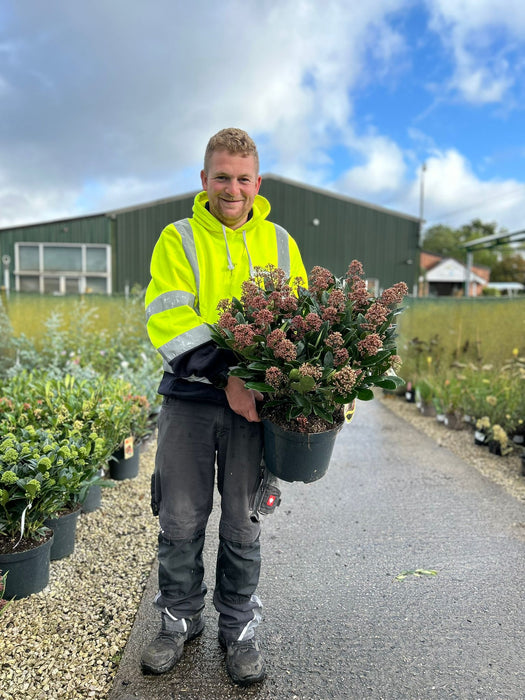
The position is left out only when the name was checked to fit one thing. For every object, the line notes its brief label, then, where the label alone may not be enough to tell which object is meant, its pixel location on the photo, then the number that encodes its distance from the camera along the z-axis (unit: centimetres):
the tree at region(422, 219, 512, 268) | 6712
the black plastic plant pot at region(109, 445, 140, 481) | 429
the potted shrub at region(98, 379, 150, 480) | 374
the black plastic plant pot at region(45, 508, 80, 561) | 293
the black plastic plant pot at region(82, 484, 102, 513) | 361
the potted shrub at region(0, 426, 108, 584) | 254
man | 210
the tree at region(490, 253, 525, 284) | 5369
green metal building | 1855
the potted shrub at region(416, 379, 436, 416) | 755
